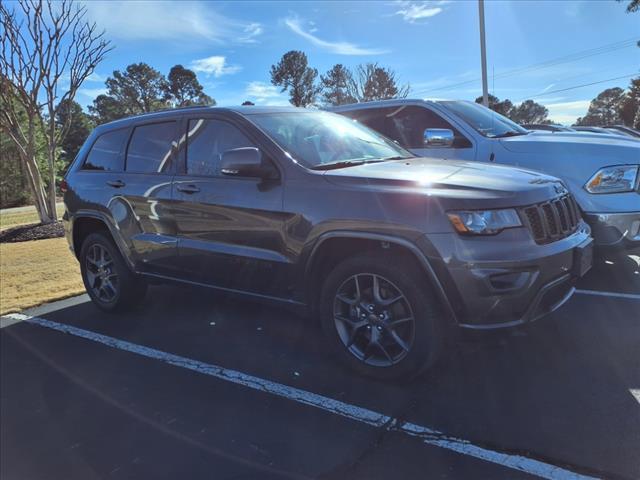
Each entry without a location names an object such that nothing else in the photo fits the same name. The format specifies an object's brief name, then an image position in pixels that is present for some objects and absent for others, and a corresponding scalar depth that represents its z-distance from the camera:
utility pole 16.72
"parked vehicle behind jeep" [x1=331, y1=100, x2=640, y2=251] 4.48
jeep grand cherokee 2.79
